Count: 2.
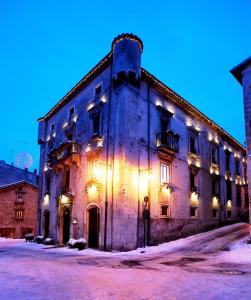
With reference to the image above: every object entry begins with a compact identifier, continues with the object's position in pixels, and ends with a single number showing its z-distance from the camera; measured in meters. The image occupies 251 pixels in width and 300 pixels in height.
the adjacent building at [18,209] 39.38
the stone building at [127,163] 18.23
